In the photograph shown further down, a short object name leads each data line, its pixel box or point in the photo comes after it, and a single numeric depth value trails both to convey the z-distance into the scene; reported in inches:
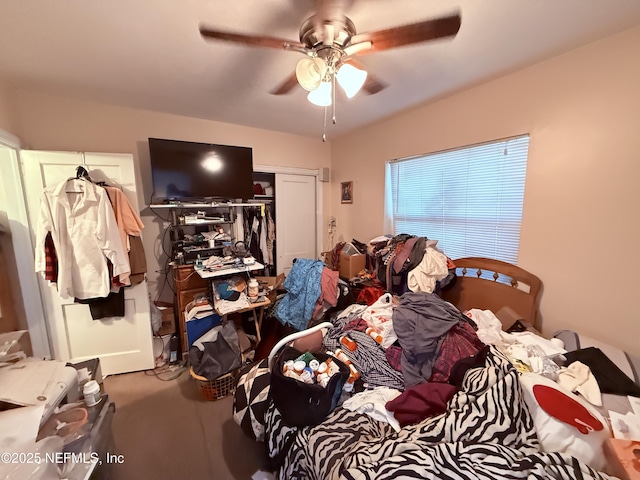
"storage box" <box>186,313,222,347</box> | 87.3
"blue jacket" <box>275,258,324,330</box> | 95.4
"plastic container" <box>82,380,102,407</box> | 42.7
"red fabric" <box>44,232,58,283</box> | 74.0
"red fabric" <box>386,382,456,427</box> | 44.4
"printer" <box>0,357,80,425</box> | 35.2
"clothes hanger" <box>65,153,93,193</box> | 74.2
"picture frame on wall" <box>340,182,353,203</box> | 137.9
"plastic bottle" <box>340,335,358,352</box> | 62.1
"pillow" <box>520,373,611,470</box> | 36.3
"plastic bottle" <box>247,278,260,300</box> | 94.1
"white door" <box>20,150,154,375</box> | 76.7
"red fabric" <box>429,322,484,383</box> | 55.2
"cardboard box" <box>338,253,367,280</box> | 115.9
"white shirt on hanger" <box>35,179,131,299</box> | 73.4
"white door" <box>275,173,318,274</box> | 140.2
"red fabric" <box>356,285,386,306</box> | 100.3
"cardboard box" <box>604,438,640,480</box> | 32.6
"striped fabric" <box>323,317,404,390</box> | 55.5
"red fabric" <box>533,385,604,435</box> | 37.4
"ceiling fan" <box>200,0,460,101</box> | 43.4
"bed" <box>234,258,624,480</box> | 31.9
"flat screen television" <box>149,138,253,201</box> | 93.2
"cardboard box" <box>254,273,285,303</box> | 105.3
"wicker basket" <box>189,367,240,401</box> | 76.6
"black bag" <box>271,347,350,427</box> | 43.9
